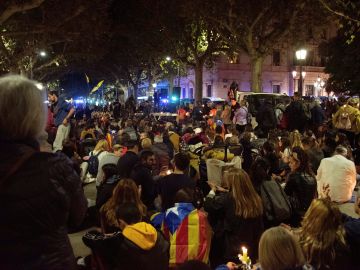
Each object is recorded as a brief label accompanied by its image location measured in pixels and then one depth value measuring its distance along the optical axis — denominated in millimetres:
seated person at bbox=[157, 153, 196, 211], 6855
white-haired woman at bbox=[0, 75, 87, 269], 2312
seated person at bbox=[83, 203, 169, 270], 4293
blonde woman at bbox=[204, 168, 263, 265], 5637
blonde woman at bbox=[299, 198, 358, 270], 4367
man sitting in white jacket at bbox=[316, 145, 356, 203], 8328
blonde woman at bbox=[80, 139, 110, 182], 10508
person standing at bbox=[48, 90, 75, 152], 12931
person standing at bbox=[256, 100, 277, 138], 15781
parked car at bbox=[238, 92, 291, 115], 20375
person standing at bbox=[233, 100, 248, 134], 16766
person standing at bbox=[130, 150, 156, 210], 7688
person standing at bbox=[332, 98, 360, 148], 13898
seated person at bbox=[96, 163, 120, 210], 6910
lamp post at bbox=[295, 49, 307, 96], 24578
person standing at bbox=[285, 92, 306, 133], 15391
